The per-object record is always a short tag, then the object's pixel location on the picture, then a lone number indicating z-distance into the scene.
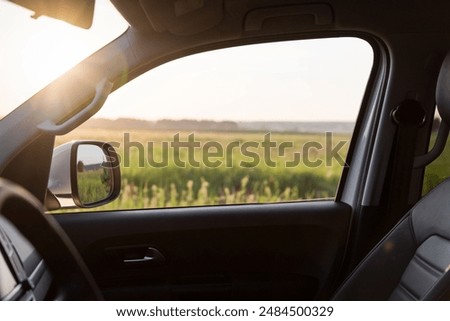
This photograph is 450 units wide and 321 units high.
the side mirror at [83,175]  1.91
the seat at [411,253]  1.90
